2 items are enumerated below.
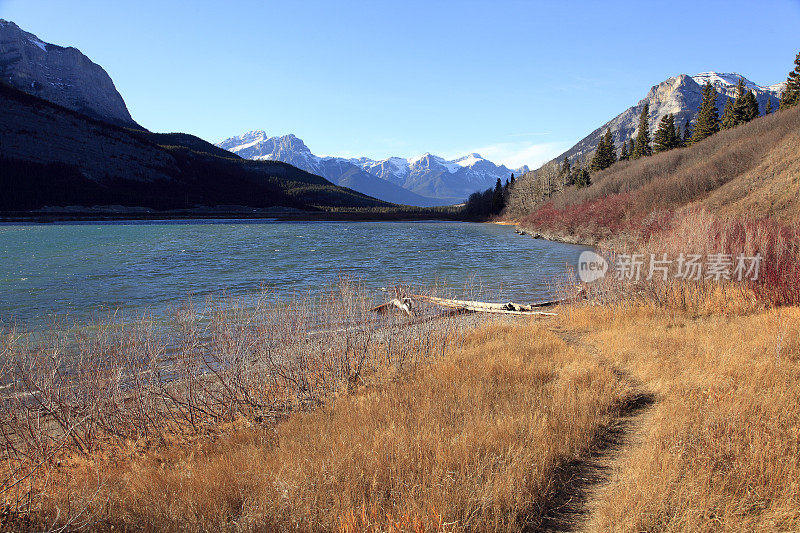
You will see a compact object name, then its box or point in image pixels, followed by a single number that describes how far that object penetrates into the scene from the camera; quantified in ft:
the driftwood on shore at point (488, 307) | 48.62
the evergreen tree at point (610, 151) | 295.69
